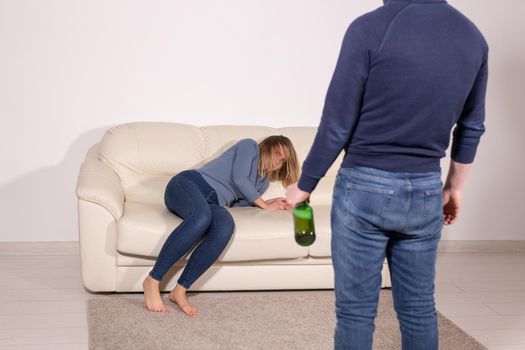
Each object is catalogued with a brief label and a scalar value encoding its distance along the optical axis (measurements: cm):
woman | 303
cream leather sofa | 314
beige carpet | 272
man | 157
